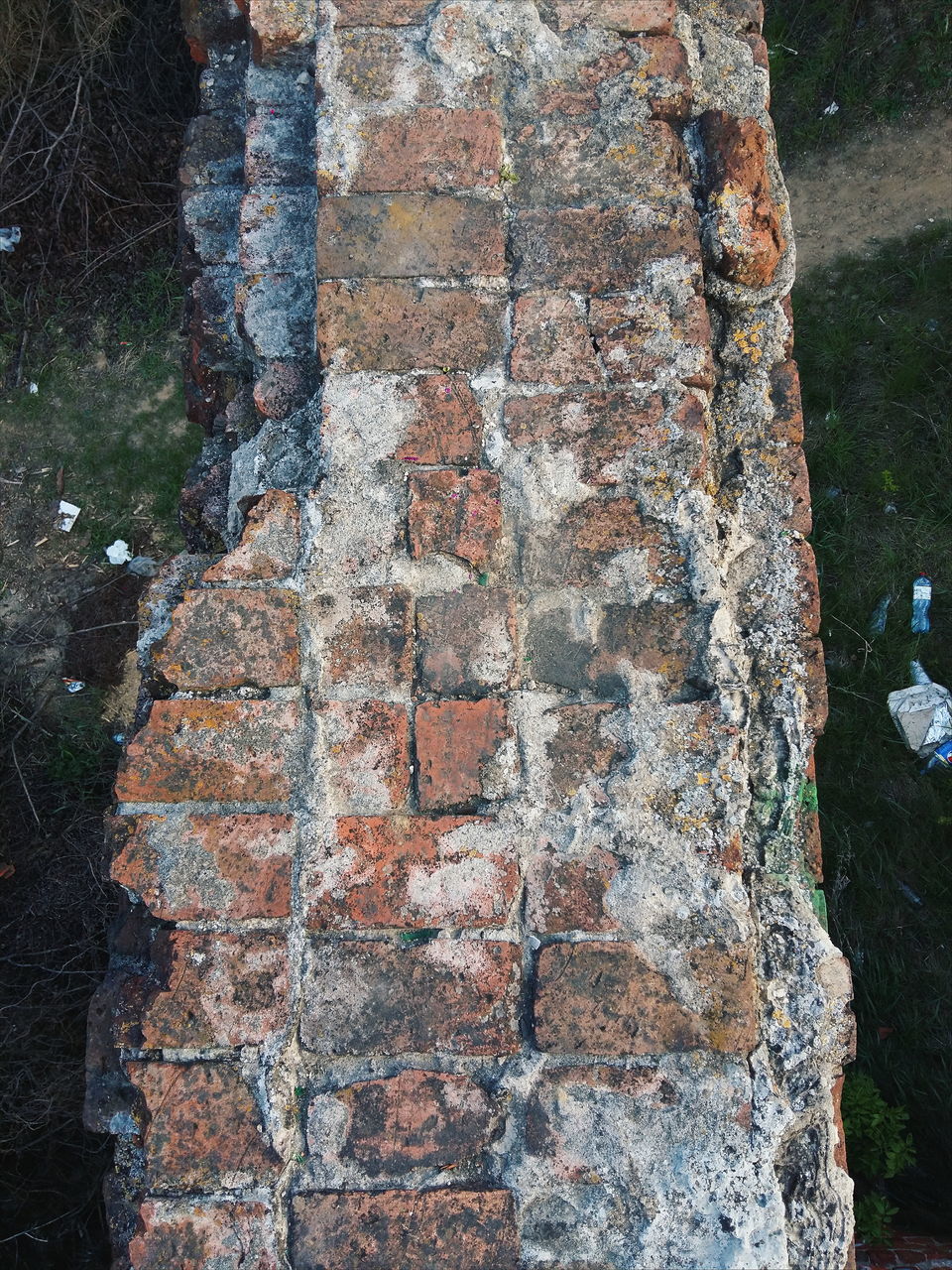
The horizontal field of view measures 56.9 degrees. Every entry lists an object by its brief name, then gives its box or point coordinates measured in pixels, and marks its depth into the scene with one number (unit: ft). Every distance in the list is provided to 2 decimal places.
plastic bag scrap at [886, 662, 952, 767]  10.62
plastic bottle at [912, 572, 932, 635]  10.96
